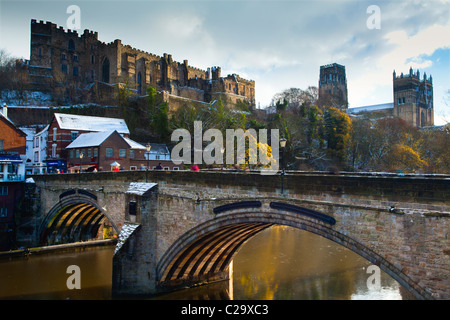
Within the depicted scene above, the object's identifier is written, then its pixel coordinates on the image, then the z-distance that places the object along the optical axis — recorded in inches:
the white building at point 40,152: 1700.3
